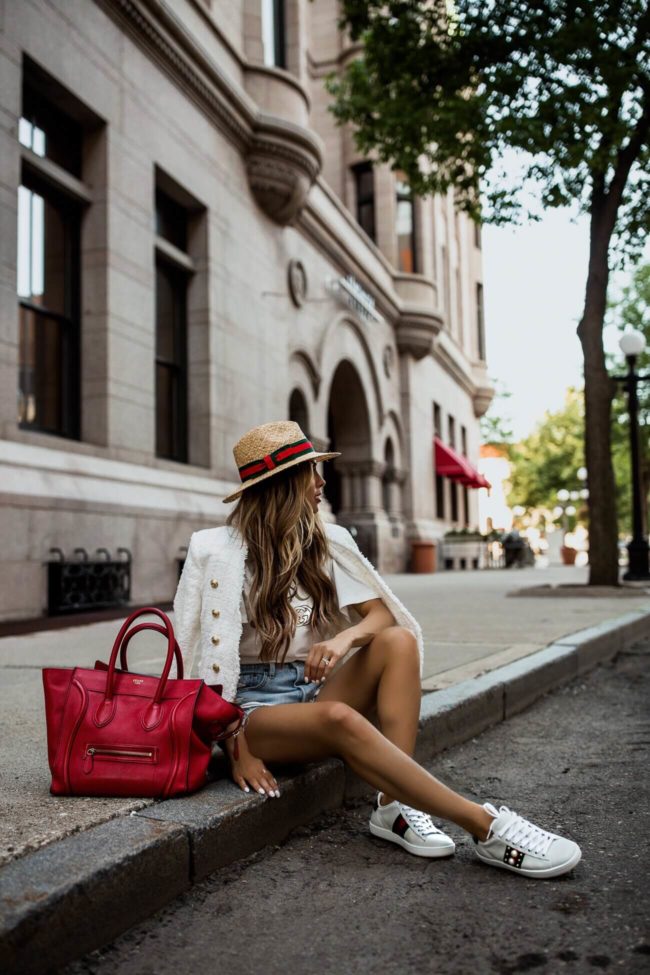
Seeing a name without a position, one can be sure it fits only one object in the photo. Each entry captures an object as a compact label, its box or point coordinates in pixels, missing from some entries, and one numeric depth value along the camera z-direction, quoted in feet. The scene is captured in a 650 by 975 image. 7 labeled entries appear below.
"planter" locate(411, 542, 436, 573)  80.07
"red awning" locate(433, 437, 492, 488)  93.19
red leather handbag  9.21
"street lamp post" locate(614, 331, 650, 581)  56.34
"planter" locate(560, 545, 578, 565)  134.92
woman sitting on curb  9.88
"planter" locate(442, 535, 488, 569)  90.89
